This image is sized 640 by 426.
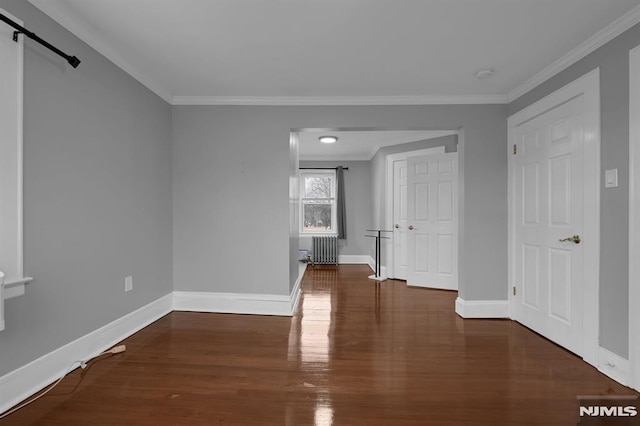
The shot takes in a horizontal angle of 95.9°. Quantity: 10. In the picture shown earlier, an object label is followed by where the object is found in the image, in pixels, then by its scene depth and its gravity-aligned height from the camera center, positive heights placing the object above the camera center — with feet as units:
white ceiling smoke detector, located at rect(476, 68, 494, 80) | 8.76 +4.27
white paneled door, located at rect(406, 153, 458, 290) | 14.23 -0.46
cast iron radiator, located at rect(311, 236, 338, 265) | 21.42 -2.72
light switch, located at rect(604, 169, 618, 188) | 6.71 +0.80
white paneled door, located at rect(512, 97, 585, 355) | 7.79 -0.33
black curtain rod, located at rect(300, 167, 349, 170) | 22.34 +3.47
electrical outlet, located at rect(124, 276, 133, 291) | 8.63 -2.13
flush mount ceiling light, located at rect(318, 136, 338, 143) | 16.58 +4.29
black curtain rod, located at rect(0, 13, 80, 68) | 5.21 +3.43
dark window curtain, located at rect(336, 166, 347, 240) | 21.81 +0.34
